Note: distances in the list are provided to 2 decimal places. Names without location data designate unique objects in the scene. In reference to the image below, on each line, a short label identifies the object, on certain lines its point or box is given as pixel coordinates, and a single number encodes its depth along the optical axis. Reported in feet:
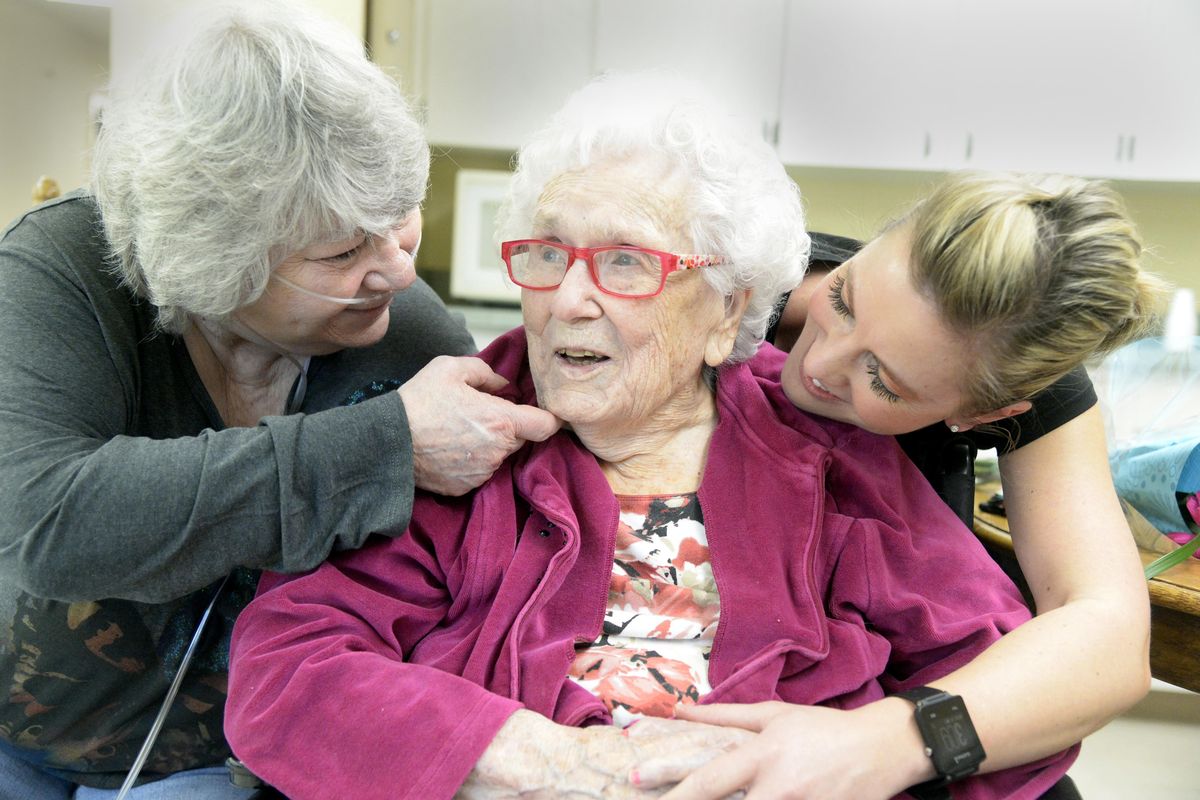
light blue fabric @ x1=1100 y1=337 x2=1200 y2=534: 5.90
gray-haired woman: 3.85
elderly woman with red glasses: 4.17
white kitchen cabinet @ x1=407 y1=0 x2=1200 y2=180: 13.39
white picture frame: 13.91
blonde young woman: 3.63
